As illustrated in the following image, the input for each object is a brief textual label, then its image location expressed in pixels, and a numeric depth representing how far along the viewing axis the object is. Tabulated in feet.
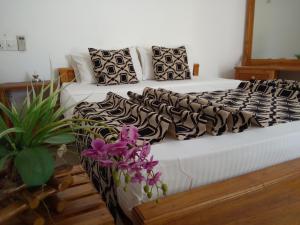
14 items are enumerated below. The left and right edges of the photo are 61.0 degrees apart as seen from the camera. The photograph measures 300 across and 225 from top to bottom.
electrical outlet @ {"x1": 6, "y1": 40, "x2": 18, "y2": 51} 7.75
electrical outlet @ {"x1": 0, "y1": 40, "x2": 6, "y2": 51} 7.64
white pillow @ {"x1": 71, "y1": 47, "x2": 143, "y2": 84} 8.03
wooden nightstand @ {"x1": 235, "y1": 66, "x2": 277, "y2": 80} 9.70
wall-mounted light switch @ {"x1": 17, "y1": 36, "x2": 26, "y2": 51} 7.85
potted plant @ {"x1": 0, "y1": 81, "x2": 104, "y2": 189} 1.77
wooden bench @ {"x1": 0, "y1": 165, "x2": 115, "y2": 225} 1.93
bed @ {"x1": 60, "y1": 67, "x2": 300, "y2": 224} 2.66
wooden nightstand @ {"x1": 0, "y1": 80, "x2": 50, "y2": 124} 7.22
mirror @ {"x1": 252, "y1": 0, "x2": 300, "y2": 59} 10.17
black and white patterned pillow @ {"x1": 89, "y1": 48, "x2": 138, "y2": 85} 7.68
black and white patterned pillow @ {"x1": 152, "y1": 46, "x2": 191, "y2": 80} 8.44
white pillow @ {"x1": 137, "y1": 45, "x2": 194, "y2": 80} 8.79
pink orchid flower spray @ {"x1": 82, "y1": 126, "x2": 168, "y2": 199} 1.79
